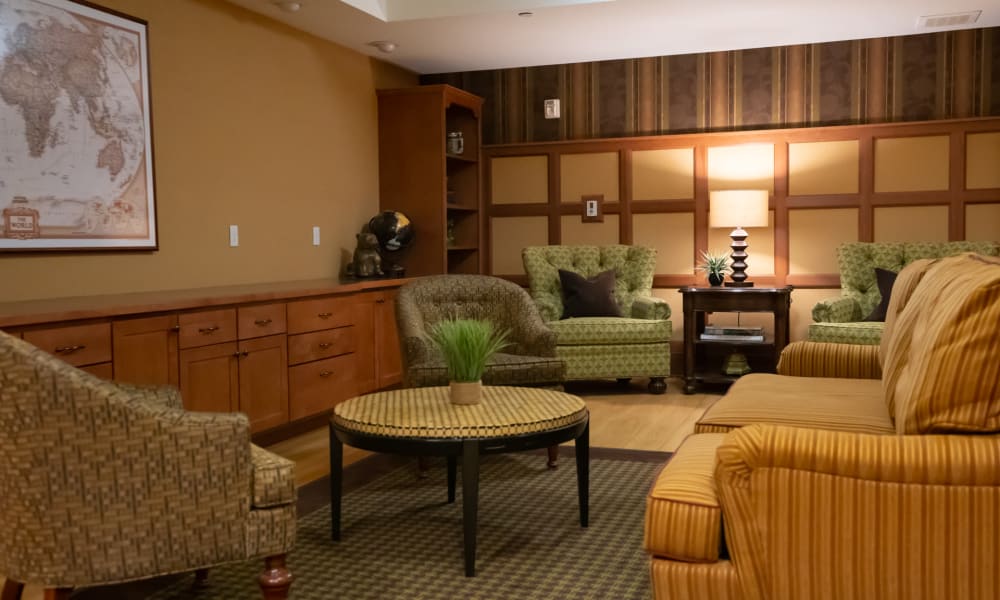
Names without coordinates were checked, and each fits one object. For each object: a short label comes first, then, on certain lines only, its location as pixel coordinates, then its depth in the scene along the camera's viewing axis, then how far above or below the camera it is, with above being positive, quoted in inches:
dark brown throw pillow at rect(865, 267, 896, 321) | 208.5 -9.1
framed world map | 137.3 +20.7
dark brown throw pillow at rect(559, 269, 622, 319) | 231.0 -10.8
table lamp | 224.1 +10.4
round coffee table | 105.0 -20.2
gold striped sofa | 70.4 -19.8
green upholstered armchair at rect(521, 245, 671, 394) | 222.5 -20.6
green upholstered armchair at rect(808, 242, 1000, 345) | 210.7 -5.6
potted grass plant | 116.8 -12.7
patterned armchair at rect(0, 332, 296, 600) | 75.2 -19.1
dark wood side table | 221.6 -14.3
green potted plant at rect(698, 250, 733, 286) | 231.9 -4.4
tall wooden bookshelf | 239.3 +23.9
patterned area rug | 100.6 -35.8
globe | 232.5 +6.6
